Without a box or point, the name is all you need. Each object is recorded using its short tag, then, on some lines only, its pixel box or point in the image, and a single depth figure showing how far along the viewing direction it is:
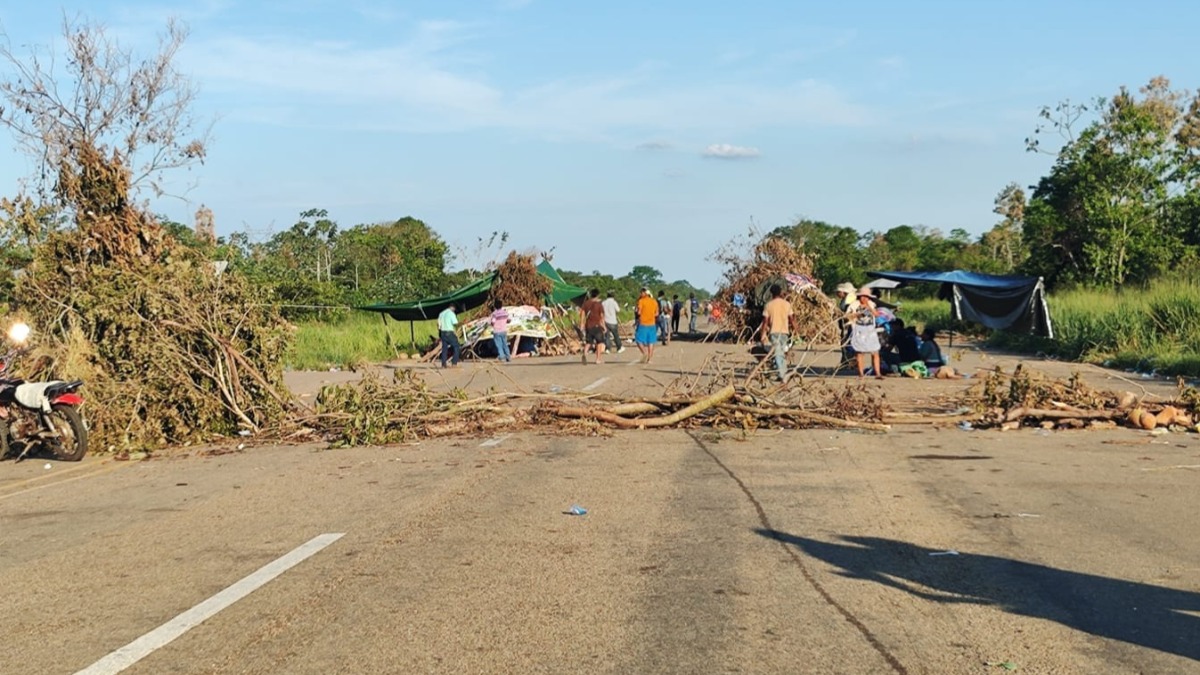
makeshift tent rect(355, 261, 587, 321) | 36.16
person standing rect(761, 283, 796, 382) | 20.97
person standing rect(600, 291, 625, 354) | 32.34
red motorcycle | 13.53
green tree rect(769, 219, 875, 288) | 70.50
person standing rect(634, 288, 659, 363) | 30.02
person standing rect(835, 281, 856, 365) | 24.13
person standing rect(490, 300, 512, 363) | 32.62
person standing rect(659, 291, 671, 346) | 44.09
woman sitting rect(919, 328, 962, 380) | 22.95
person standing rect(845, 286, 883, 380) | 22.11
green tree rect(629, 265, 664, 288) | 166.12
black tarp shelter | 30.11
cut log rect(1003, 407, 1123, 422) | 14.30
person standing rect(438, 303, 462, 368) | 29.89
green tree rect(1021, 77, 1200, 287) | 43.06
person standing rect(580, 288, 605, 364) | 28.97
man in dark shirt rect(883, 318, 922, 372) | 23.12
